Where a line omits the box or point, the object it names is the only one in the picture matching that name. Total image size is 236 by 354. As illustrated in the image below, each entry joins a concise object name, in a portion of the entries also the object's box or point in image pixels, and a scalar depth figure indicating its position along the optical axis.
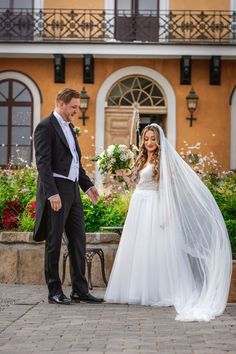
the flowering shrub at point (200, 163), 11.92
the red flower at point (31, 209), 10.02
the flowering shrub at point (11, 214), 10.09
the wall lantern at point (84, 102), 18.73
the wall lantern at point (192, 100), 18.70
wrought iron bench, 8.81
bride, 7.25
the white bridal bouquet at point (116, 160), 8.73
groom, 7.14
